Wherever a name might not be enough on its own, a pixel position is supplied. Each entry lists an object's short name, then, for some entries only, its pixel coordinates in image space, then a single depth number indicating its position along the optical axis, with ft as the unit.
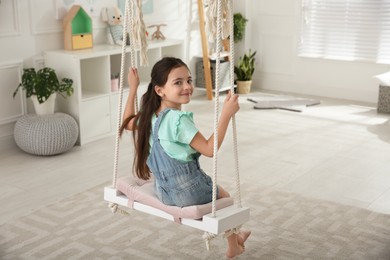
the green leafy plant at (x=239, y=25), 21.79
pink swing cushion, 7.61
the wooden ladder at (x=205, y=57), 20.58
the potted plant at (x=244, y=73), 21.76
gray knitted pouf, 14.33
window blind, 20.03
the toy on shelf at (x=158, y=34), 18.85
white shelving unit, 15.38
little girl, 7.77
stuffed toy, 17.15
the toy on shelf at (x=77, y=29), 15.84
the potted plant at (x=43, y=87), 14.61
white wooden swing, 7.30
